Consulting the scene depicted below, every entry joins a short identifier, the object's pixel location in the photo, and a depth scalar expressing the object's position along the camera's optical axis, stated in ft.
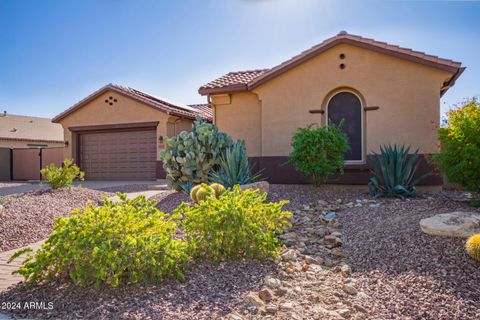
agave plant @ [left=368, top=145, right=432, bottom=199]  27.09
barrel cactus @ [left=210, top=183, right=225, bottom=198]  24.54
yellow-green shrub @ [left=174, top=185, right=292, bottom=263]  13.98
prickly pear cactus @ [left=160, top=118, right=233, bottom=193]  30.99
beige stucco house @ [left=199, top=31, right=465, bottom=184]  34.09
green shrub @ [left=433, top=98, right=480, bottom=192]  22.29
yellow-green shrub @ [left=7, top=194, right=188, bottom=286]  11.44
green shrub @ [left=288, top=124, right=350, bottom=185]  29.32
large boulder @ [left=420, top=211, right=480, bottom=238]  16.24
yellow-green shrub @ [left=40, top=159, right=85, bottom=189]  33.06
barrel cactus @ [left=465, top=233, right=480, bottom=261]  13.73
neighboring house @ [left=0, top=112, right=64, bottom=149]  84.02
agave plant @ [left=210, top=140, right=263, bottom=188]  28.68
